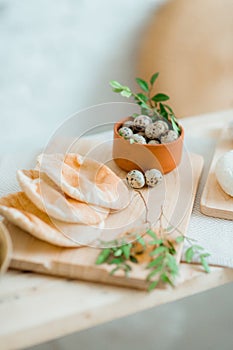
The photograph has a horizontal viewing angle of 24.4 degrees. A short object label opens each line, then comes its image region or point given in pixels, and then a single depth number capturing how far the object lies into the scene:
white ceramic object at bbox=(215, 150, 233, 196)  1.00
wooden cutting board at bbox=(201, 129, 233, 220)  0.98
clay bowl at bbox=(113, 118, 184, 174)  1.03
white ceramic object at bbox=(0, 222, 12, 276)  0.75
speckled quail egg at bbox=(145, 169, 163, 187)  1.01
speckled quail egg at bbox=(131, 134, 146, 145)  1.03
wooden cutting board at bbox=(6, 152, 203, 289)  0.82
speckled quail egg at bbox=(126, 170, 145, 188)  1.00
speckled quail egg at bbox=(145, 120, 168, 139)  1.04
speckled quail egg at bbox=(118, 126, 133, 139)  1.04
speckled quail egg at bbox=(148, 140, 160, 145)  1.04
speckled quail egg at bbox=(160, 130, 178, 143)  1.04
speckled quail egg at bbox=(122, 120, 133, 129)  1.07
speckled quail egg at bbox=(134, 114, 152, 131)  1.06
